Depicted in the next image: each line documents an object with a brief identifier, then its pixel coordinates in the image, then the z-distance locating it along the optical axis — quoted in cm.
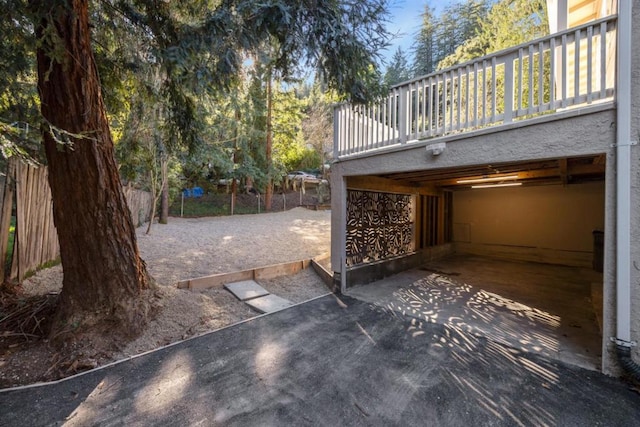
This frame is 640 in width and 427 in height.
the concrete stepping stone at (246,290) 449
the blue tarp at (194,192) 1624
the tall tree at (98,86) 295
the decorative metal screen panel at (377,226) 529
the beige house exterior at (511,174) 248
